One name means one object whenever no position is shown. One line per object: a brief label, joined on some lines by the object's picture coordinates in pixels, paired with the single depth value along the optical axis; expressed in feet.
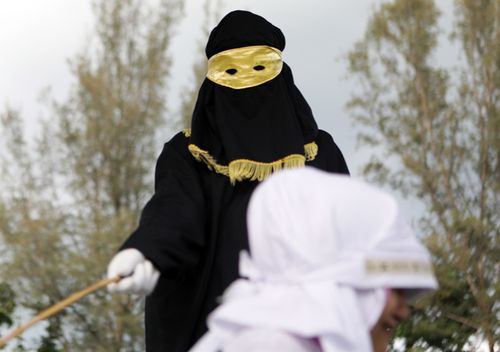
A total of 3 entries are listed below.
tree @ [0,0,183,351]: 48.29
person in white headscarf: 6.17
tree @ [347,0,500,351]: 44.27
